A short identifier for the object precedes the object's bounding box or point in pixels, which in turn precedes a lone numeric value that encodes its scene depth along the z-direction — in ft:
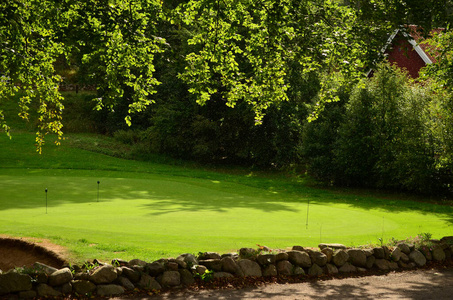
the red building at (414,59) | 107.55
